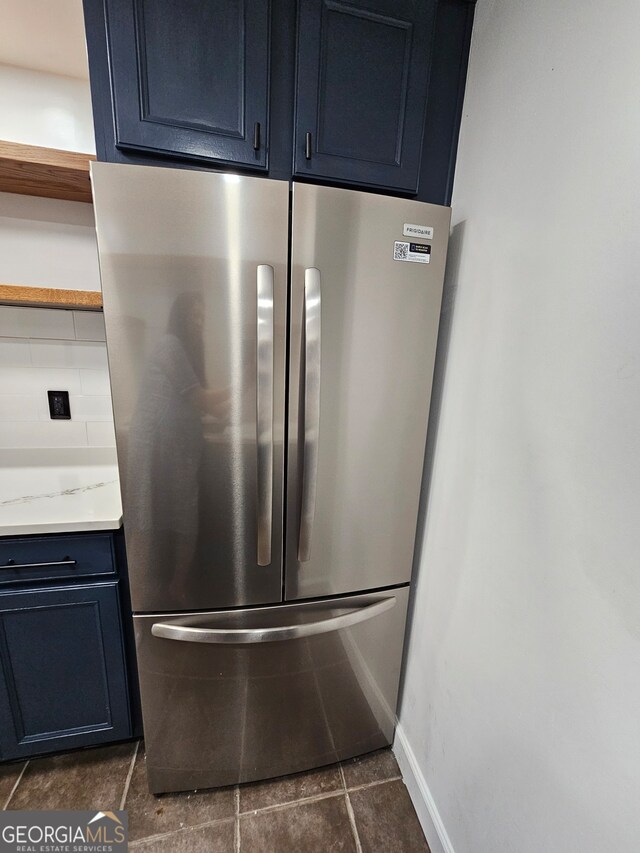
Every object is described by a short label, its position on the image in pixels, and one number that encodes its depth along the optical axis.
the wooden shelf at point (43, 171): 1.12
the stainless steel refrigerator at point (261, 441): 0.91
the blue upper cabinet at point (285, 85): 0.90
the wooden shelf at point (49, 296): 1.23
